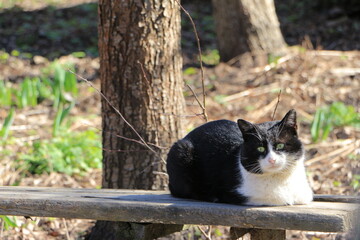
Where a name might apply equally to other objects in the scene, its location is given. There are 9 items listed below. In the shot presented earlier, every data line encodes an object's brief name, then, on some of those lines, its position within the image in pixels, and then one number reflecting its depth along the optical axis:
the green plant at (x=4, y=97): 13.01
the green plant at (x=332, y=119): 10.72
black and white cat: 5.40
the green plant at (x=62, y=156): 10.45
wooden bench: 5.01
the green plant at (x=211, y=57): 17.61
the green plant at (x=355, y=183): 8.96
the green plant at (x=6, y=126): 10.58
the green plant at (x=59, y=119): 10.99
